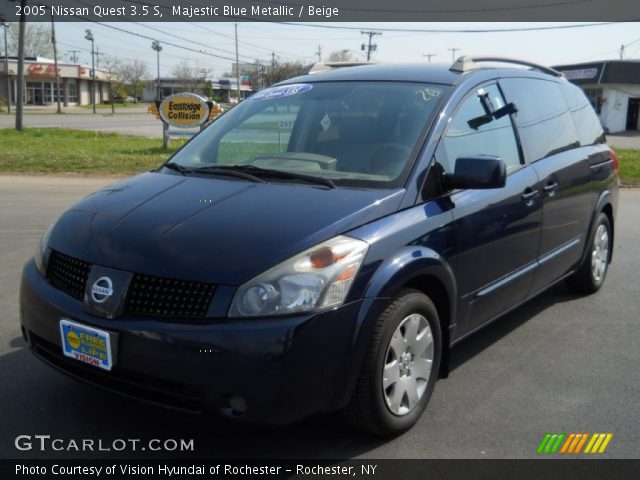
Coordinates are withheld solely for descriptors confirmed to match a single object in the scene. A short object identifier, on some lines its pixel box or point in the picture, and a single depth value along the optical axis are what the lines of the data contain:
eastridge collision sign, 19.81
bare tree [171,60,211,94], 87.89
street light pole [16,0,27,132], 28.22
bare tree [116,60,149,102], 91.14
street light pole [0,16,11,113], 57.33
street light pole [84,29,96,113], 85.19
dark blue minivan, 2.92
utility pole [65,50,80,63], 135.00
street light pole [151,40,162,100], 88.56
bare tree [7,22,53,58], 73.62
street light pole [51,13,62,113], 56.94
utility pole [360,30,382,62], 83.44
